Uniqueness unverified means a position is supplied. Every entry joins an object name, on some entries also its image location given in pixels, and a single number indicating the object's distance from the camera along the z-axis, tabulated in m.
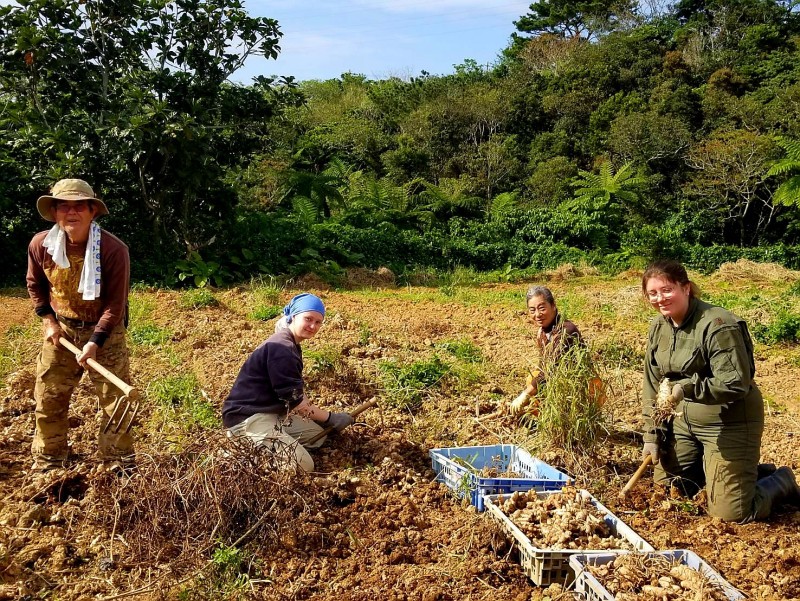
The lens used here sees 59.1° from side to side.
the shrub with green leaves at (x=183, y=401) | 4.80
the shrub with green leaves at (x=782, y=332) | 7.81
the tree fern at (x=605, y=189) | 17.47
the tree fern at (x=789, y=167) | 12.20
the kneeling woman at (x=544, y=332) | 4.58
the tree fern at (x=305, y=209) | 14.07
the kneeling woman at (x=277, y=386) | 4.01
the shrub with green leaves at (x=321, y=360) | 5.75
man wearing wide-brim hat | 3.87
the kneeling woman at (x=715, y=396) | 3.65
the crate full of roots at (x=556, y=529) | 3.09
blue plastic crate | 3.71
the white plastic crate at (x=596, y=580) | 2.78
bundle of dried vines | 3.34
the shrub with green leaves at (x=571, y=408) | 4.19
